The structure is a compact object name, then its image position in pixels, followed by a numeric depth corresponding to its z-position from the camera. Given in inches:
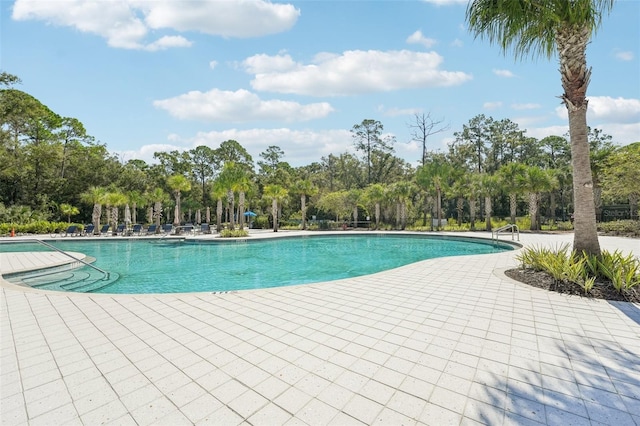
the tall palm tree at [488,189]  849.5
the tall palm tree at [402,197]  958.4
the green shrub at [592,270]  200.2
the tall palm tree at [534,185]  780.6
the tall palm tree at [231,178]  838.5
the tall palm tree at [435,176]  890.7
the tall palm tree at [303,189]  1043.2
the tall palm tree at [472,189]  885.2
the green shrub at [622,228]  588.4
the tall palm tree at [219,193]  857.5
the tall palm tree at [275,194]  979.3
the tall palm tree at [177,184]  921.4
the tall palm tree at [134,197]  1063.0
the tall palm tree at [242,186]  845.2
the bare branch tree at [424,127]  1106.7
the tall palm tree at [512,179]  808.6
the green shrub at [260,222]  1187.9
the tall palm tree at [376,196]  998.4
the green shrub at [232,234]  754.8
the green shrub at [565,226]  820.1
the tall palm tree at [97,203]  818.2
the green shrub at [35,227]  770.8
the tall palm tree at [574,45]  222.7
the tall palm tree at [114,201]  861.8
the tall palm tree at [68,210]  988.9
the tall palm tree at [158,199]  856.3
